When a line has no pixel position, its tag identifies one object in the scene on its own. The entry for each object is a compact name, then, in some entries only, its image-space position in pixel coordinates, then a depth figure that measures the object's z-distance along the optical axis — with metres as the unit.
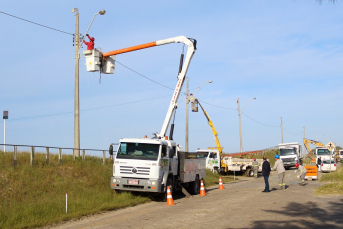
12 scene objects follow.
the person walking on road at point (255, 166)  36.88
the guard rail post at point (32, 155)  18.27
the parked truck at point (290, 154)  49.50
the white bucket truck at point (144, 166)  16.86
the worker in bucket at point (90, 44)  19.95
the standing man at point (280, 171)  21.19
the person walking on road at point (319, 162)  41.73
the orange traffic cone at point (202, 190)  20.87
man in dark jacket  20.33
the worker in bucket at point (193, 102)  35.16
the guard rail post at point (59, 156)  19.94
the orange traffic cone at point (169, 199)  16.41
